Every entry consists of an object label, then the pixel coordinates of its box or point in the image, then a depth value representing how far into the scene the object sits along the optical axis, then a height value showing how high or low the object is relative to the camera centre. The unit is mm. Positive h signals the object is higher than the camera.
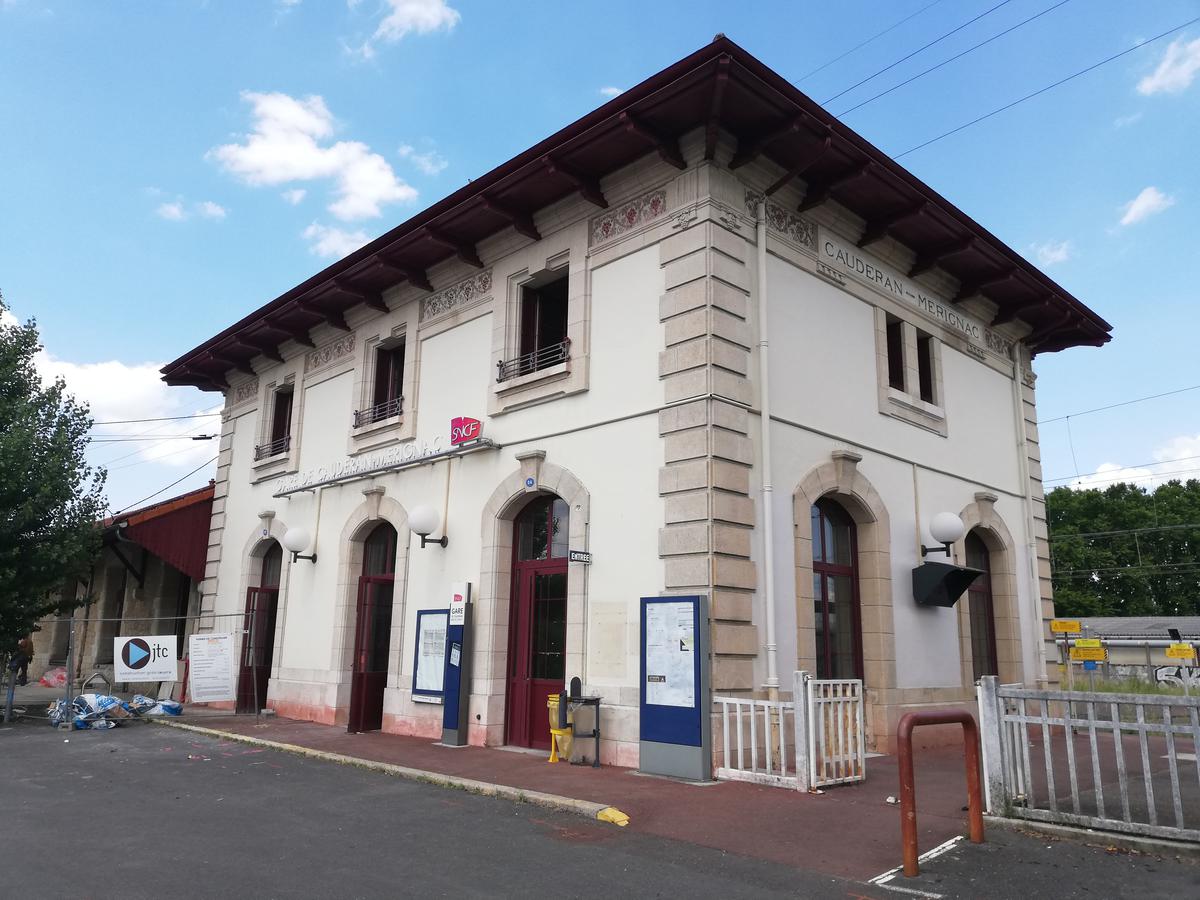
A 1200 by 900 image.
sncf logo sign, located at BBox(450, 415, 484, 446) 12172 +2888
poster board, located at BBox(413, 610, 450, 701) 11867 -225
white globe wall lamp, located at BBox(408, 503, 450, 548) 12180 +1624
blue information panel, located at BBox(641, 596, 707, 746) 8586 -296
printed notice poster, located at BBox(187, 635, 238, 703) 13938 -544
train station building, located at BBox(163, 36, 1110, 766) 9609 +2872
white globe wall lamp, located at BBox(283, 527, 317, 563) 14719 +1589
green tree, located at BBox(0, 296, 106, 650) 14992 +2406
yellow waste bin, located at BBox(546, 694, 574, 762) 9578 -1053
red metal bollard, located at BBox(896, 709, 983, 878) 5262 -812
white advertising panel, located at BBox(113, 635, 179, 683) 13688 -385
